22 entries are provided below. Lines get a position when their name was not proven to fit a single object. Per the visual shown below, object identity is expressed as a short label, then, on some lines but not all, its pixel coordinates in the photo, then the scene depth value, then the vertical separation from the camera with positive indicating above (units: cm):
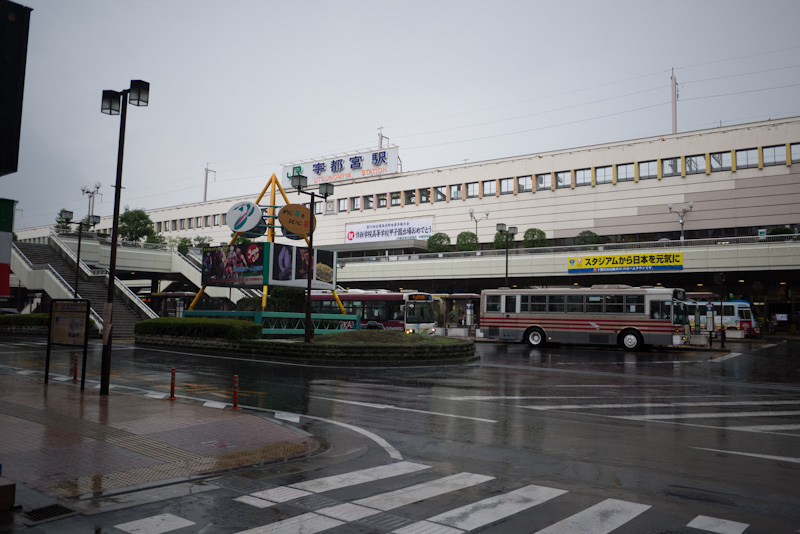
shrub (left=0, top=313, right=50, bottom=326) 3662 -167
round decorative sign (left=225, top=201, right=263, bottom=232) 3092 +442
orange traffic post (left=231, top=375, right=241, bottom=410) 1160 -188
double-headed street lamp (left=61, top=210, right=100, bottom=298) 4031 +578
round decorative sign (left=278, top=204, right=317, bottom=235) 3005 +428
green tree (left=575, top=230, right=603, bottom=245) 5425 +664
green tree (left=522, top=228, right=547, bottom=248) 5788 +682
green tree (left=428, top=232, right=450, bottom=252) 6247 +674
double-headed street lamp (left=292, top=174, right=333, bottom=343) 2278 +462
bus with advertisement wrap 3778 -30
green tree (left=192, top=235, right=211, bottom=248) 8512 +859
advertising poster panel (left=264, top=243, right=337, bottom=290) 2948 +182
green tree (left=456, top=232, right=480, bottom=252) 6034 +671
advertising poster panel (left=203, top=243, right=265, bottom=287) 2958 +177
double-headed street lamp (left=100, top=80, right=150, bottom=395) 1285 +416
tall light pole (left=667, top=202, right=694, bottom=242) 5337 +930
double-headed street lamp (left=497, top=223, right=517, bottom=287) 4403 +597
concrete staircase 3781 +67
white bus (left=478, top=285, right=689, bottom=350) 2895 -33
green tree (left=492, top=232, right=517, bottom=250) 5819 +659
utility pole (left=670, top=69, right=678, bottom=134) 6488 +2413
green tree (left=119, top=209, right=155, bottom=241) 7419 +909
